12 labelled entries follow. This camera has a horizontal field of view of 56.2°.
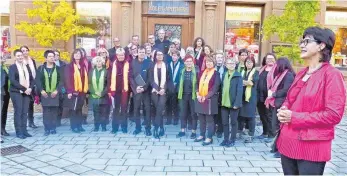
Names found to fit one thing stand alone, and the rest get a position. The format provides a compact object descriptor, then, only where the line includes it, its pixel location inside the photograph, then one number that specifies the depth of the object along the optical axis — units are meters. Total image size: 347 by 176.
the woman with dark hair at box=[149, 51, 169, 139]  7.24
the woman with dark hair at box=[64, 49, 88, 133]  7.66
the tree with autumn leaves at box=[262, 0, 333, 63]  8.25
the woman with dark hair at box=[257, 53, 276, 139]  7.12
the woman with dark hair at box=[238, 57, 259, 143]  6.94
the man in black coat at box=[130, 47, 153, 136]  7.36
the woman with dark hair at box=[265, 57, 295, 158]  6.29
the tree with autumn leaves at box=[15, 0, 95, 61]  9.03
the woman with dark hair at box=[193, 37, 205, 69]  8.03
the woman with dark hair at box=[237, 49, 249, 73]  7.24
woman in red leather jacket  2.59
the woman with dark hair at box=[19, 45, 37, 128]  7.41
